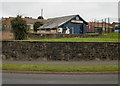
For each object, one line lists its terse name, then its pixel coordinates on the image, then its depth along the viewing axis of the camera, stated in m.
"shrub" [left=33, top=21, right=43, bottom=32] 52.99
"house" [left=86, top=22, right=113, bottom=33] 57.20
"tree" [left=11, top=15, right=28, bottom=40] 23.69
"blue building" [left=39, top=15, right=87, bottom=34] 41.51
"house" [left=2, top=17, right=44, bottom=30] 64.20
